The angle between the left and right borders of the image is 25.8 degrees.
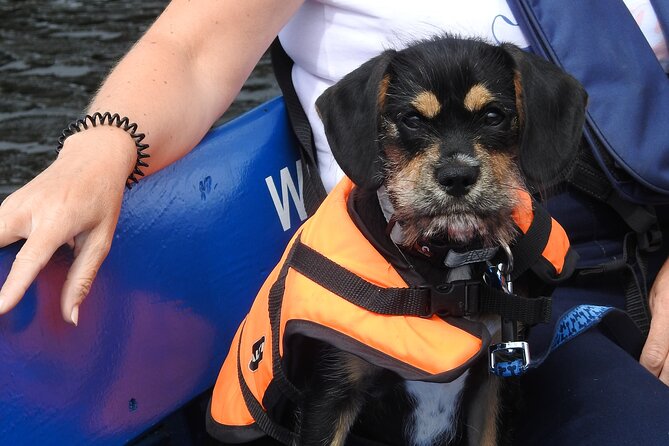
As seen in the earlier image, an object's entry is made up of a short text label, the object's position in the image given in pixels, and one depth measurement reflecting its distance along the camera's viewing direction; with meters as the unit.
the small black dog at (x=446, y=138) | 1.00
